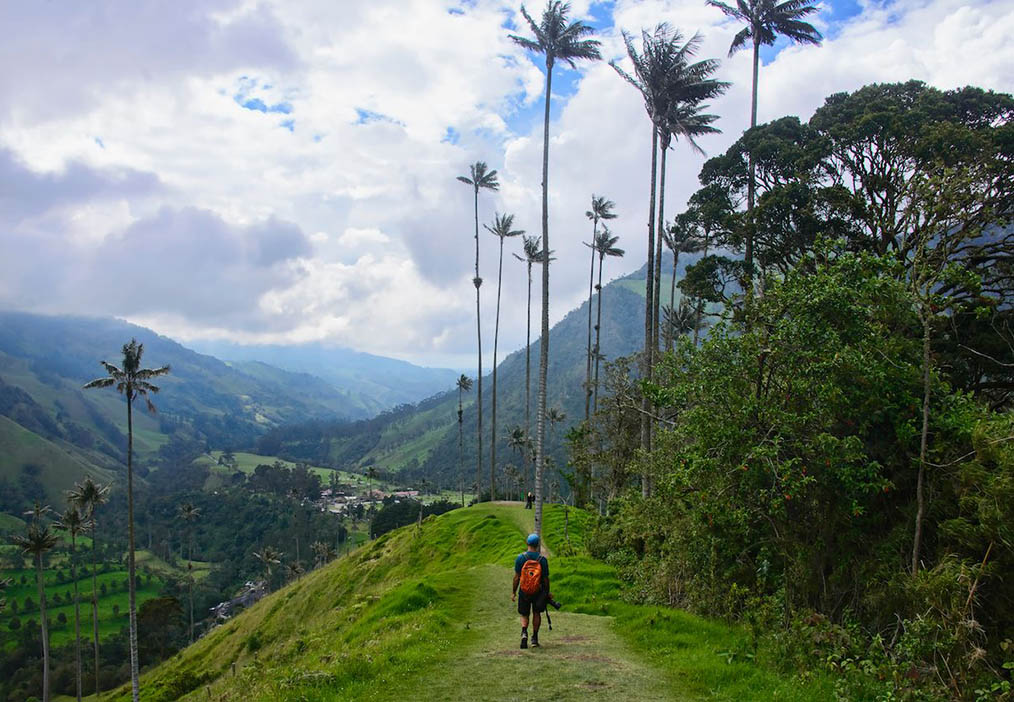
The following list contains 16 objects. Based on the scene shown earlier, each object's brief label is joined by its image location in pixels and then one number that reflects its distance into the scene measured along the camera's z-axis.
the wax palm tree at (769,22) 24.69
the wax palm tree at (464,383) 74.12
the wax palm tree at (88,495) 40.41
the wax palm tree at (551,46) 22.34
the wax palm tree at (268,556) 78.88
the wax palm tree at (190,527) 112.03
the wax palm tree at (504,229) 48.59
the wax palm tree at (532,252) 48.85
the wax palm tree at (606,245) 49.83
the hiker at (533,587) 11.18
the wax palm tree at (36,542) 40.97
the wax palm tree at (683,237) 26.58
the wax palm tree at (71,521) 44.88
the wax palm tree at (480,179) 47.44
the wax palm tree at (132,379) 30.55
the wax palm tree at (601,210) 50.00
